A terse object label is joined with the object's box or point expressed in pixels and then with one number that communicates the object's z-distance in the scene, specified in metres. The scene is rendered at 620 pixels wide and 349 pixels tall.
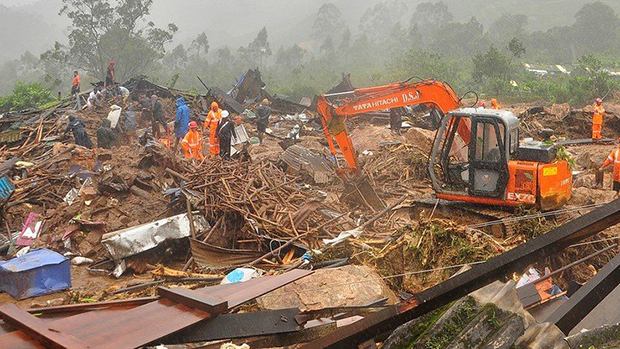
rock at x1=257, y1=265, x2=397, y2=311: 5.39
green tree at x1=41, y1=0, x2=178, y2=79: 43.78
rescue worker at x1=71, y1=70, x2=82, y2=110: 22.36
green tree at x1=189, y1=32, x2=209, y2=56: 61.47
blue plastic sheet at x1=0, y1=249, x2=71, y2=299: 7.77
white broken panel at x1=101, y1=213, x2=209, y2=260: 8.55
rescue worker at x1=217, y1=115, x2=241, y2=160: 13.27
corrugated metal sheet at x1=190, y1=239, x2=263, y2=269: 8.17
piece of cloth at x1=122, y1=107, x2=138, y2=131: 19.00
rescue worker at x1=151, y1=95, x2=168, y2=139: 18.20
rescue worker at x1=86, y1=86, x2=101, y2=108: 21.48
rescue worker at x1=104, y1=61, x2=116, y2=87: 23.54
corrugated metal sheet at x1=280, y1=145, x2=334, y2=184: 12.46
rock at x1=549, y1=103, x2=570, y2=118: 20.73
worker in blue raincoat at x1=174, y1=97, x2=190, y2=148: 15.80
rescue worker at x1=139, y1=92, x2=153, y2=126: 20.95
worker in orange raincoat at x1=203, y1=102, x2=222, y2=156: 13.82
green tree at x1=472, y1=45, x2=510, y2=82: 32.50
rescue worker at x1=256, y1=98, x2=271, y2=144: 18.48
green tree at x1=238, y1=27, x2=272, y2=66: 62.09
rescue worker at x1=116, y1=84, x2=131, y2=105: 23.08
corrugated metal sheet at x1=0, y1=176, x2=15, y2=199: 11.12
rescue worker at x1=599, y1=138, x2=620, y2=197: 10.27
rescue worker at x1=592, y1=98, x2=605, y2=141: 16.75
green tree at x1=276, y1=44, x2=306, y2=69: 63.12
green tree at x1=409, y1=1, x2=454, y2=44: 69.25
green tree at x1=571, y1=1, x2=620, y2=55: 50.78
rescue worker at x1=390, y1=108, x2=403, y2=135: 18.50
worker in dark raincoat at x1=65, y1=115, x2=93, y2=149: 15.41
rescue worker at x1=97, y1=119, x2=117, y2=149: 15.73
